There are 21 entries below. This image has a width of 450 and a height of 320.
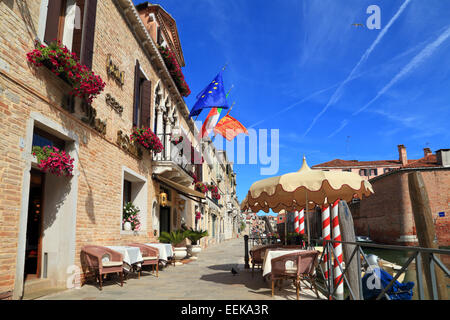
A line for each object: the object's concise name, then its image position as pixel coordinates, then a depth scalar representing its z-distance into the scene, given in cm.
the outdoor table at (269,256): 607
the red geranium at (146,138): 1030
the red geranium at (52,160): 545
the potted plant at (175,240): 1228
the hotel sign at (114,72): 851
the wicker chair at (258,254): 862
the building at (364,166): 6150
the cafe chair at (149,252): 873
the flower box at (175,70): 1322
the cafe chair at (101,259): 657
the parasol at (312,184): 594
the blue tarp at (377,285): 683
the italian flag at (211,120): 1531
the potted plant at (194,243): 1393
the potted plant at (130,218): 966
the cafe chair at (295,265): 588
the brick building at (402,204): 2773
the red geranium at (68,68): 546
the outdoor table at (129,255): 719
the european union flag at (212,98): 1396
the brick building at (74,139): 490
